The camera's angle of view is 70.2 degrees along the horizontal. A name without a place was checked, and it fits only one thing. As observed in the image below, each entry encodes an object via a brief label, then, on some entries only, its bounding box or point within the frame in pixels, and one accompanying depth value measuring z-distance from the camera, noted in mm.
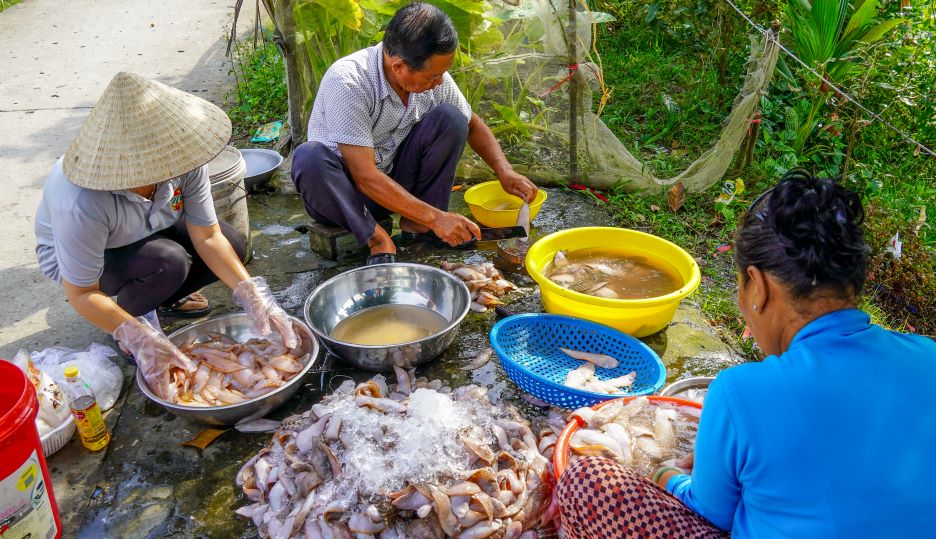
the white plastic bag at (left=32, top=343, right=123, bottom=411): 2786
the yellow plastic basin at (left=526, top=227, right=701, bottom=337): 2920
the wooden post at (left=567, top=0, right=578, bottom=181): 4016
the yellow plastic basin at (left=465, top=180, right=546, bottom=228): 3953
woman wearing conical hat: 2357
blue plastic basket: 2658
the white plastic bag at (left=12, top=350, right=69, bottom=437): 2494
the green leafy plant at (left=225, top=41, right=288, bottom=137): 5750
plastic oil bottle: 2480
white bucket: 3448
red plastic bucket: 1883
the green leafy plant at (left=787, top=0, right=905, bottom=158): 4535
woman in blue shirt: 1341
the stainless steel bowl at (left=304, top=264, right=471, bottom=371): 2900
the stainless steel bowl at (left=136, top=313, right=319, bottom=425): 2469
